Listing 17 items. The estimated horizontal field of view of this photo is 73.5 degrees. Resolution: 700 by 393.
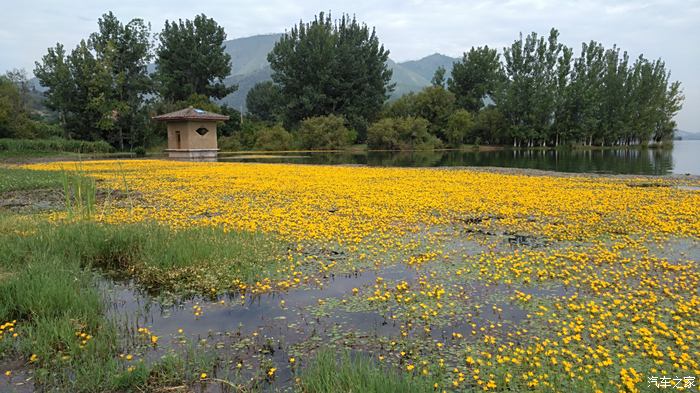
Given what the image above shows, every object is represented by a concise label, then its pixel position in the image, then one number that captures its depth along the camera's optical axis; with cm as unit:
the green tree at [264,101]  6191
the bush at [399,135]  5125
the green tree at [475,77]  6850
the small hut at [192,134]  3597
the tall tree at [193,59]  5381
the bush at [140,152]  4013
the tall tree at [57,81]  4400
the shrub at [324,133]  5006
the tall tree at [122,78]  4378
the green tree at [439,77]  7181
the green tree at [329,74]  5650
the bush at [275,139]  5041
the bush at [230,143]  5081
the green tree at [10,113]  3714
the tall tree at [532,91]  5825
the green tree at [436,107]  5922
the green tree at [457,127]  5716
